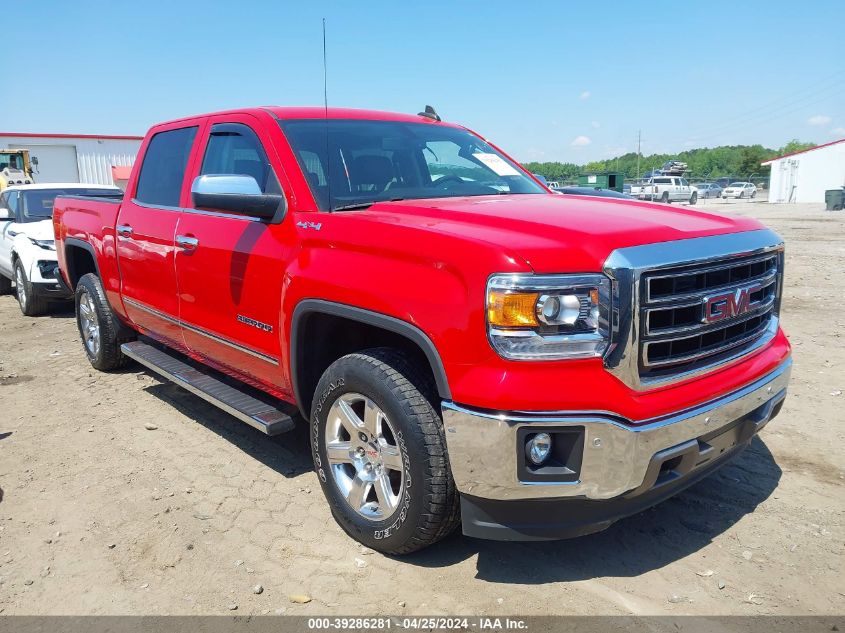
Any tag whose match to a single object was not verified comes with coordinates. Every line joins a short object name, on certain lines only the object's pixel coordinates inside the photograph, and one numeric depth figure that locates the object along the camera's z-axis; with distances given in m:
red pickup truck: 2.39
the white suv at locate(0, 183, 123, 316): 8.65
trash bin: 33.12
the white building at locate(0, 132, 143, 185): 31.95
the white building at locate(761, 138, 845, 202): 44.00
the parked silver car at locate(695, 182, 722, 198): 56.50
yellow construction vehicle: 26.02
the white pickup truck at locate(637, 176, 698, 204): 41.84
